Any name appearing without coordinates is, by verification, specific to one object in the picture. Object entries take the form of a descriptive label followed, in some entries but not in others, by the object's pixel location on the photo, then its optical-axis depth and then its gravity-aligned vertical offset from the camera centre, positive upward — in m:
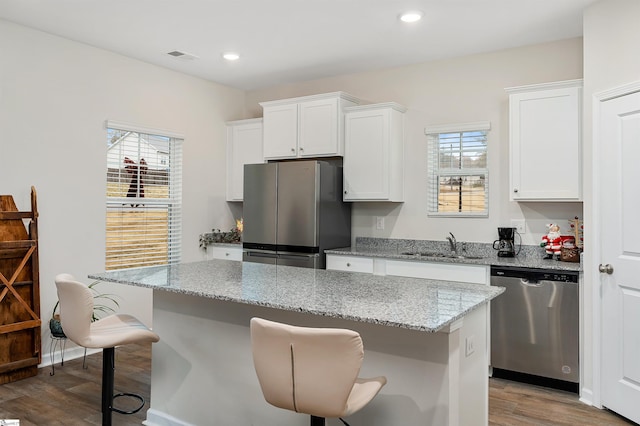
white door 2.94 -0.23
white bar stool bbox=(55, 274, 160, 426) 2.40 -0.63
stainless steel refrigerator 4.46 +0.01
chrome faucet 4.37 -0.26
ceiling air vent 4.43 +1.47
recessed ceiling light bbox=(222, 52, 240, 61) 4.43 +1.47
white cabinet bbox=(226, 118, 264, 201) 5.41 +0.73
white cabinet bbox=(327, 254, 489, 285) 3.76 -0.45
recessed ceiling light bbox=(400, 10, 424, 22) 3.47 +1.44
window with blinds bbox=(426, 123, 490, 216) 4.37 +0.41
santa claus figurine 3.76 -0.21
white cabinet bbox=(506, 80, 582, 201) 3.60 +0.56
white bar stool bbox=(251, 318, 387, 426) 1.61 -0.52
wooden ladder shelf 3.50 -0.60
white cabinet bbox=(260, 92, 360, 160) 4.70 +0.89
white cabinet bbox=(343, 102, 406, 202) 4.51 +0.58
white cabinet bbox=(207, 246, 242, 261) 5.14 -0.42
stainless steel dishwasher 3.42 -0.81
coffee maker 4.01 -0.22
